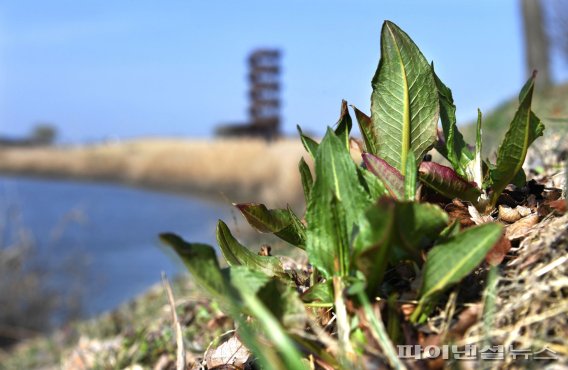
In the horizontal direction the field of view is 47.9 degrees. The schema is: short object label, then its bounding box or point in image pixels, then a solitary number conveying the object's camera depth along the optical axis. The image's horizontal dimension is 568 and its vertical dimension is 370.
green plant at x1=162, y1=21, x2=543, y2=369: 0.92
